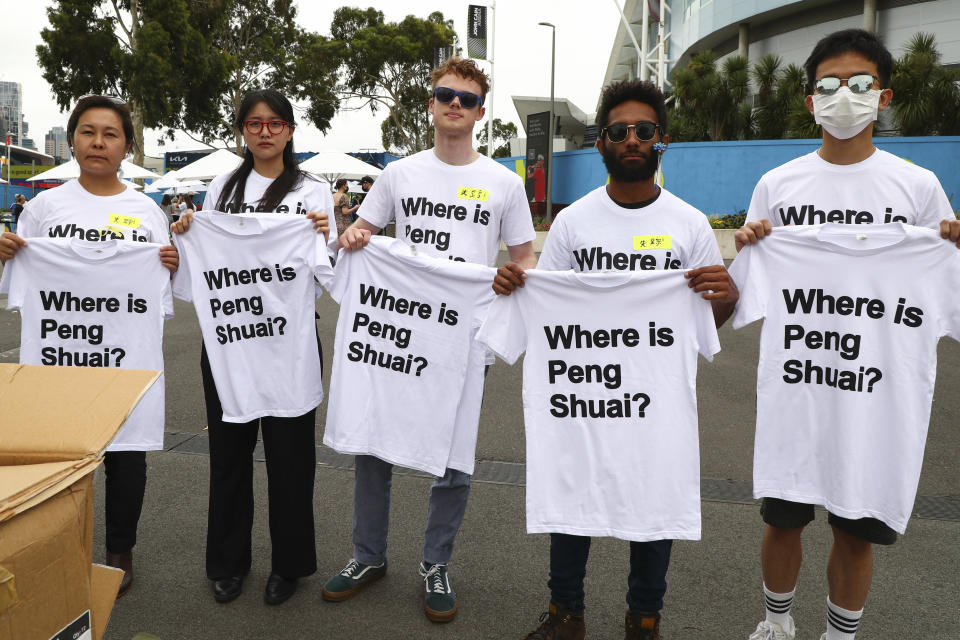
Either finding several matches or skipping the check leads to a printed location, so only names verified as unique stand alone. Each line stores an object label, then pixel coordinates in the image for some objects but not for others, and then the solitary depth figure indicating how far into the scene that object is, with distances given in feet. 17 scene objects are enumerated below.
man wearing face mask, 9.09
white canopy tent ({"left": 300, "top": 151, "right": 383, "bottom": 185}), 76.07
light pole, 85.66
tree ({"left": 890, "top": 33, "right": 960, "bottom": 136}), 70.08
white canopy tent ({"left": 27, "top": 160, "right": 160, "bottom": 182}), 66.08
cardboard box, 4.98
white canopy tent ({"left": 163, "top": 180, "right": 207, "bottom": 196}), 86.89
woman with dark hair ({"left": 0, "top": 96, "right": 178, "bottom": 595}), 11.50
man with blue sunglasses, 11.05
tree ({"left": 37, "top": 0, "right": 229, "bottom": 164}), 92.27
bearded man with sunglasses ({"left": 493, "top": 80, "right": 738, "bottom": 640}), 9.35
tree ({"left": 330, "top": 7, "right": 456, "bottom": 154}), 125.18
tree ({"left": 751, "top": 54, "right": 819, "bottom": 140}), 74.23
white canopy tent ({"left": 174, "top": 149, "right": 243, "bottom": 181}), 70.49
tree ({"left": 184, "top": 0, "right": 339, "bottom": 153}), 116.98
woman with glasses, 11.19
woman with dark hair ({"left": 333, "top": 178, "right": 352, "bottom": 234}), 58.53
